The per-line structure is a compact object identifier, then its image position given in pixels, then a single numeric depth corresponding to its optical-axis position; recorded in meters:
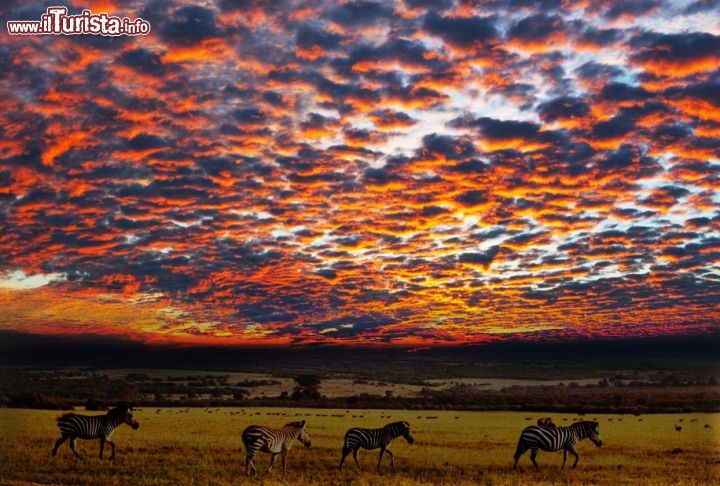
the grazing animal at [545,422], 43.94
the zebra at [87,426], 34.91
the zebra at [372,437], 33.84
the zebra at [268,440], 30.67
